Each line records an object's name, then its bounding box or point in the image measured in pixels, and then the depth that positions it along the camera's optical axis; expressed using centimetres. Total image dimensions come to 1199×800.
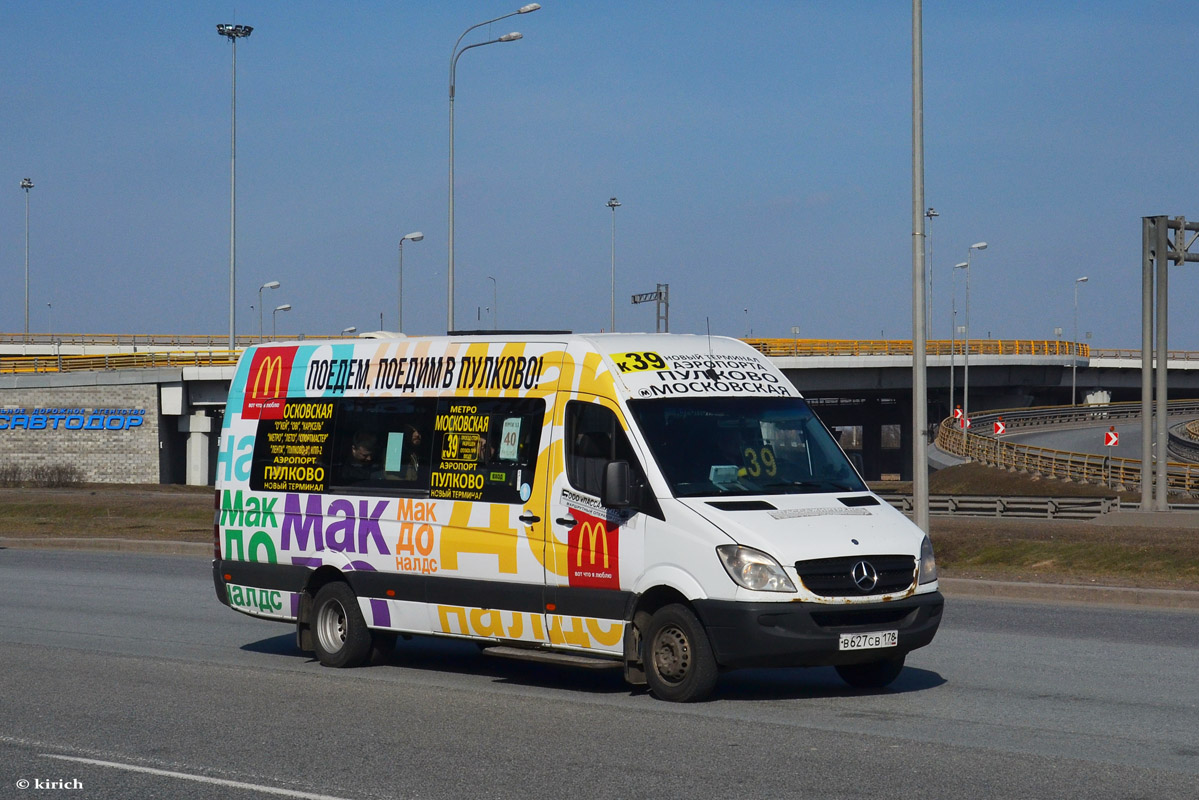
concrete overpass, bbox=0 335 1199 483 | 6056
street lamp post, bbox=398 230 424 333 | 6806
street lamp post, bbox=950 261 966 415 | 8611
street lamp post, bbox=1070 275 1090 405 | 9609
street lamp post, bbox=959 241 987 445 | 6843
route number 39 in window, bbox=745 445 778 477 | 1027
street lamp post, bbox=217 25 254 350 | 5491
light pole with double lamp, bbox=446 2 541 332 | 3127
